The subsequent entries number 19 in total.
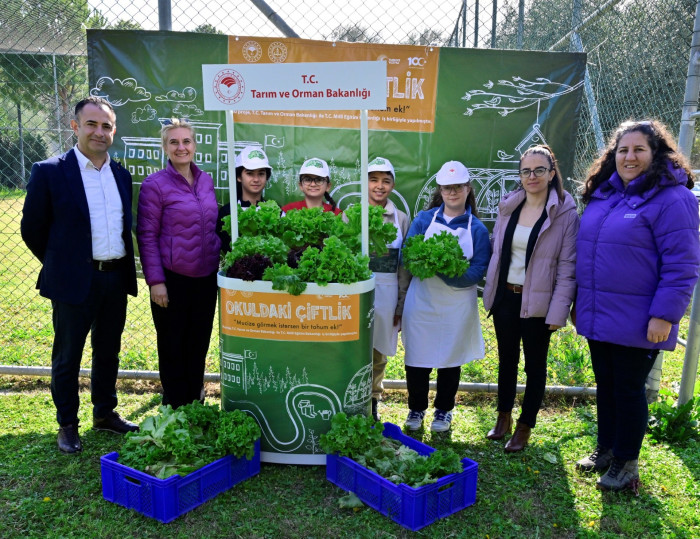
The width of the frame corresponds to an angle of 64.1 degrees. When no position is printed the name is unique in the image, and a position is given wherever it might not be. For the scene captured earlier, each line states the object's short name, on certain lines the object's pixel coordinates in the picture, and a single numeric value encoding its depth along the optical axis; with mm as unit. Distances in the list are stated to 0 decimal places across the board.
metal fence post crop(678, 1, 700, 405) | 4258
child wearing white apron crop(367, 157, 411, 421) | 4262
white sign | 3424
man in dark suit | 3717
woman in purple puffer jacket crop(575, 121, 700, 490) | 3225
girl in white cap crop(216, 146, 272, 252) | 4188
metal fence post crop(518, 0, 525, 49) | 5117
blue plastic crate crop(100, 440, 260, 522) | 3135
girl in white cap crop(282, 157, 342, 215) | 4301
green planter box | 3529
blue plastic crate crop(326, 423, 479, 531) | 3121
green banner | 4738
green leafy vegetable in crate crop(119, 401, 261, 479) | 3271
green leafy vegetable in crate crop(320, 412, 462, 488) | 3256
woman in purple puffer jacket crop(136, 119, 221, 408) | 3977
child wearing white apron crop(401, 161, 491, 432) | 4160
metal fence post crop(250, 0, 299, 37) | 4438
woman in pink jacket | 3797
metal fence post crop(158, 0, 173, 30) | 4547
